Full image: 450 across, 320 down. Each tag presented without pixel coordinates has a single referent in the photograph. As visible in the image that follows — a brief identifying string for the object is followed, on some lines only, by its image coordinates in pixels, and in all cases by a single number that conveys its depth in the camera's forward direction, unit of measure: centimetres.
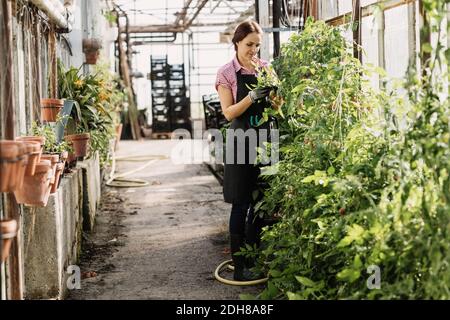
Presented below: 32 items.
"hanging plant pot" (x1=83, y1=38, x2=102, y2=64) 779
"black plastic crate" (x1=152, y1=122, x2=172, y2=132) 1709
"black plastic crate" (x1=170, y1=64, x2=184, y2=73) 1748
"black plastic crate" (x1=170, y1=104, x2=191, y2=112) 1728
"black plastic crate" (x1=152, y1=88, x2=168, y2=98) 1741
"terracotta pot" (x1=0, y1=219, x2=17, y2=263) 246
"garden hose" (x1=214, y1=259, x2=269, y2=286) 411
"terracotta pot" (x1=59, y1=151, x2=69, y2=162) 410
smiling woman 422
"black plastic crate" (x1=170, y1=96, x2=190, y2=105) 1734
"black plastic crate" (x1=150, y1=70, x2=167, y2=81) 1742
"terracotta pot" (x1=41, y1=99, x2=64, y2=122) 459
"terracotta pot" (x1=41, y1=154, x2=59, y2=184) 347
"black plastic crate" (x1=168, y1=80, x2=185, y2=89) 1747
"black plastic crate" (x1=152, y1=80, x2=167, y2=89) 1747
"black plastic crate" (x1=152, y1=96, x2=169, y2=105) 1731
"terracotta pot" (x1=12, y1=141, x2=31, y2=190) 256
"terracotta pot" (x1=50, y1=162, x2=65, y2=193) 371
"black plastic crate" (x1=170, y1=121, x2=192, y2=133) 1714
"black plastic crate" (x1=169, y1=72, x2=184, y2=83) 1748
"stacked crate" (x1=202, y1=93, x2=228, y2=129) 812
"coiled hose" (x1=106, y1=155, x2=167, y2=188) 845
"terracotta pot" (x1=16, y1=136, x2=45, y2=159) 331
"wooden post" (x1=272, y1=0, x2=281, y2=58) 607
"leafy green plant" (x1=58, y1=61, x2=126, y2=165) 586
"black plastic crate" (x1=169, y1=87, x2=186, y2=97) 1744
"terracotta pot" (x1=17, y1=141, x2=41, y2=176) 290
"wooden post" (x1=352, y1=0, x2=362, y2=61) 434
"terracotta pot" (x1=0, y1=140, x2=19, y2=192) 242
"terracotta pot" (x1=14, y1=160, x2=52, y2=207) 315
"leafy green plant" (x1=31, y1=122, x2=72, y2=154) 417
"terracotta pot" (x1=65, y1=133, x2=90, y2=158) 569
